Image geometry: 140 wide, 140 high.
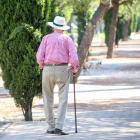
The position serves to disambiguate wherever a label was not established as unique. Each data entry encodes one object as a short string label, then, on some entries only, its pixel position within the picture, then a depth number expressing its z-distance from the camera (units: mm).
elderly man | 10672
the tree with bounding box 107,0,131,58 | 44937
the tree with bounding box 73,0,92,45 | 40625
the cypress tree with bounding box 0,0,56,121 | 12625
